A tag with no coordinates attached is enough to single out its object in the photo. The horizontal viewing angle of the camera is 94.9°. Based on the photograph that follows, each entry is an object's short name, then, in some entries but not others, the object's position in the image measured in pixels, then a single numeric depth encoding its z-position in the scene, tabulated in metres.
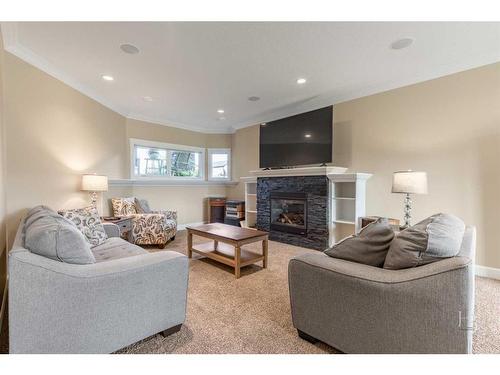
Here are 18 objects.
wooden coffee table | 2.59
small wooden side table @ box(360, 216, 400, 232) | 3.04
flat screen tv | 3.73
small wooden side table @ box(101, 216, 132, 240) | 3.22
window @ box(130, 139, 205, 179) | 4.80
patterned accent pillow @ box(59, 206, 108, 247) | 2.39
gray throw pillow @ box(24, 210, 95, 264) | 1.25
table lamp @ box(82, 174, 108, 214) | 3.16
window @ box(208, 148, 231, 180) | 5.88
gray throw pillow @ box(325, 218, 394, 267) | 1.35
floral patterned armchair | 3.66
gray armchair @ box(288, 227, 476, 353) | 1.01
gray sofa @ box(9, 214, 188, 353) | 1.15
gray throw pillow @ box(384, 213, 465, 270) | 1.14
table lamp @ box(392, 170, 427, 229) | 2.49
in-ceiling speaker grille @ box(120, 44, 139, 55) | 2.36
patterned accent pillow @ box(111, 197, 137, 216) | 3.95
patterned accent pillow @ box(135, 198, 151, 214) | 4.24
